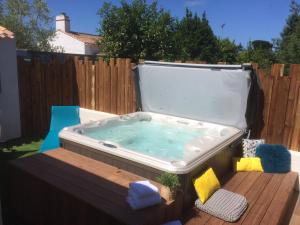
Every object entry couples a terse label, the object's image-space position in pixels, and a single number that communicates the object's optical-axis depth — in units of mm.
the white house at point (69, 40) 20422
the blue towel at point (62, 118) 5298
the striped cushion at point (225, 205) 2727
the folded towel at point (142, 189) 2449
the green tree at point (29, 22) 18578
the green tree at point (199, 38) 20906
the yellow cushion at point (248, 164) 3970
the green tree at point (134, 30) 7664
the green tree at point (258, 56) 13992
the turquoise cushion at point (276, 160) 3898
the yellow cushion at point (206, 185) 2986
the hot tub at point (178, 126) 3201
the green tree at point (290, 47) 15250
